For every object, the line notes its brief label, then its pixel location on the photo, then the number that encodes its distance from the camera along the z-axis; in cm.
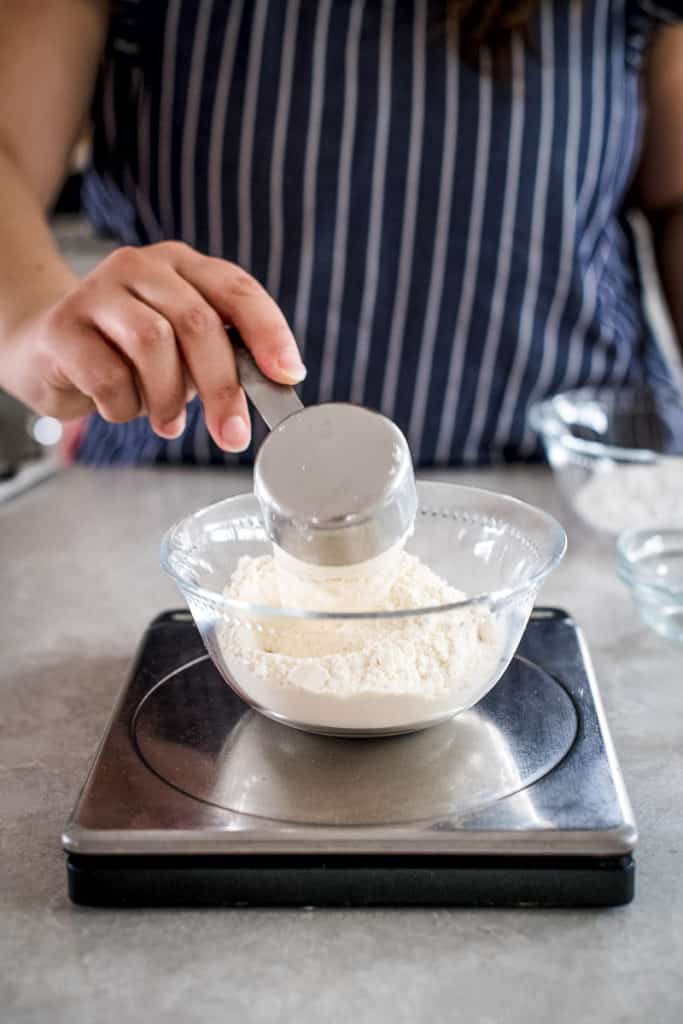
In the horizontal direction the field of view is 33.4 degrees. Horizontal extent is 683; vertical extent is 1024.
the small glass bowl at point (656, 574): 80
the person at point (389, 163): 113
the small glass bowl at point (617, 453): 100
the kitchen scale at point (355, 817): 51
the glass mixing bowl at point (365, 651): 57
